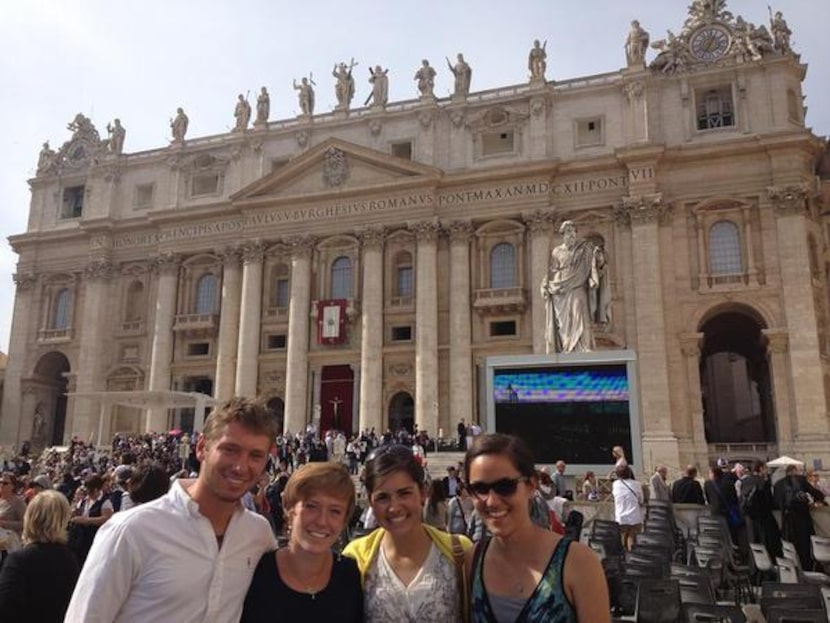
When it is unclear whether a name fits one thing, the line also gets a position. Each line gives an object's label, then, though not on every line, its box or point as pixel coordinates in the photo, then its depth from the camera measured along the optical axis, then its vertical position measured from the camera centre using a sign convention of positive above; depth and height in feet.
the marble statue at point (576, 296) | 60.70 +11.83
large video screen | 58.08 +2.07
